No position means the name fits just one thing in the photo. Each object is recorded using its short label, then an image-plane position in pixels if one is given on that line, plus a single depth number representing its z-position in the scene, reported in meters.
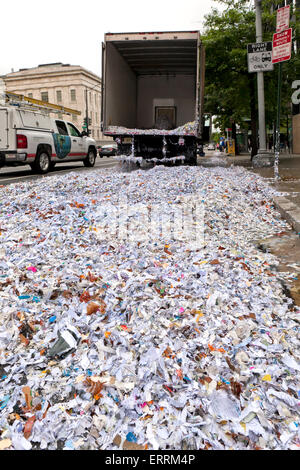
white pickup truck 12.61
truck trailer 12.11
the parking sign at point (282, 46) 8.87
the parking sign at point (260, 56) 11.56
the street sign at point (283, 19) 9.12
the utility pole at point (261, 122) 13.66
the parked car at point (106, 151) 33.24
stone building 74.75
